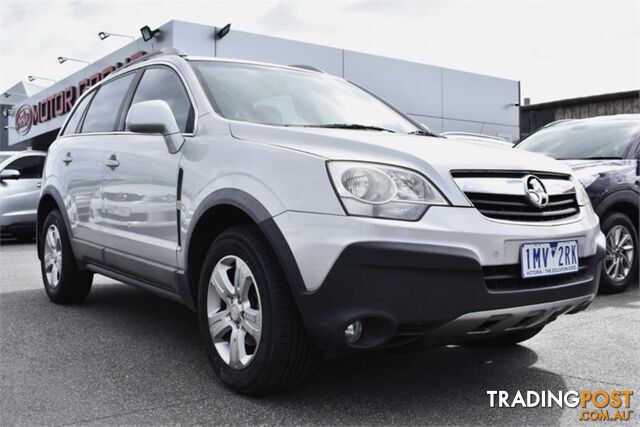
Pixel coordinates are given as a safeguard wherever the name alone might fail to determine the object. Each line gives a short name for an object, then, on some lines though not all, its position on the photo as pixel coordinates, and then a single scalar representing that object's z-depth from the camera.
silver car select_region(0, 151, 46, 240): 10.69
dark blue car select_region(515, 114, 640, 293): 5.62
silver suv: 2.54
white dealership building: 16.20
